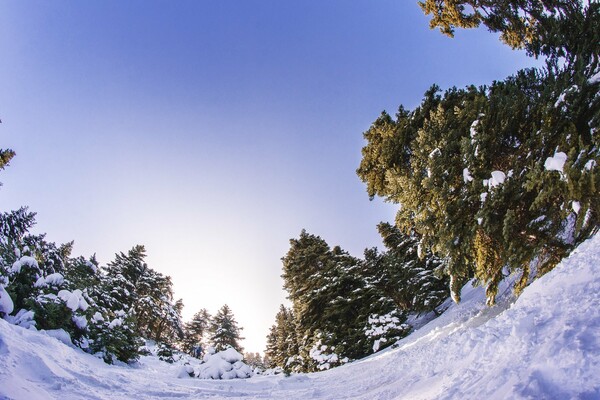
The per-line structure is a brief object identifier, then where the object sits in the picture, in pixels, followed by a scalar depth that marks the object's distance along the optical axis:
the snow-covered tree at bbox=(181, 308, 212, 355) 40.62
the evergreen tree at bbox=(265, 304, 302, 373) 21.11
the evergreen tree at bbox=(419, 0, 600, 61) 8.86
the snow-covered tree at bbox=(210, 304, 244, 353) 36.33
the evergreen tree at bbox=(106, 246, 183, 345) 26.55
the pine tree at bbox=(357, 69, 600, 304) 6.51
